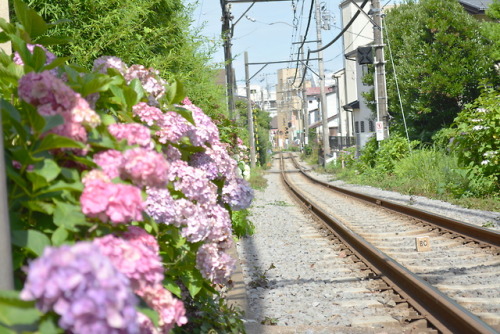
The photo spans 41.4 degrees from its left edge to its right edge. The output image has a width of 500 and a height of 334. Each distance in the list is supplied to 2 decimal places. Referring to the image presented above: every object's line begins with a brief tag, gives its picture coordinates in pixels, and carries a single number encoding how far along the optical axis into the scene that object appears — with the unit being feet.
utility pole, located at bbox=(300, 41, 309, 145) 239.73
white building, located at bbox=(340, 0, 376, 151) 187.43
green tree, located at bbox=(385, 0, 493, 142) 90.53
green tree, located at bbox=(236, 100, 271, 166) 164.18
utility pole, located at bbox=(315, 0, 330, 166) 138.31
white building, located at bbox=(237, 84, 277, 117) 518.78
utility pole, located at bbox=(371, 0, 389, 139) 81.56
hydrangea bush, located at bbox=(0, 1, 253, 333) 4.99
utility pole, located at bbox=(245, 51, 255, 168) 124.88
